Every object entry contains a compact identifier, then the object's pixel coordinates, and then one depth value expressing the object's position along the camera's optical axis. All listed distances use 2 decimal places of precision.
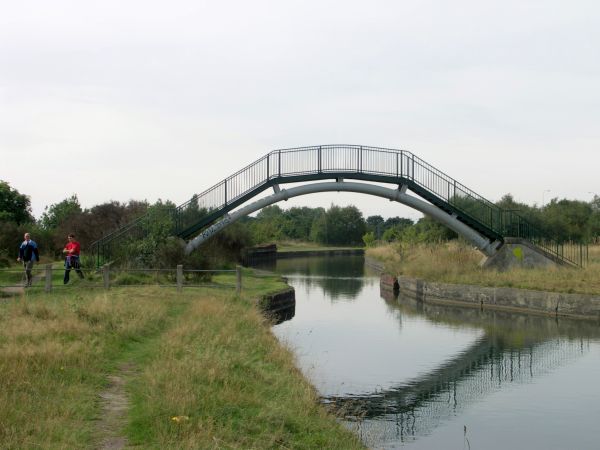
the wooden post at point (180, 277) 23.30
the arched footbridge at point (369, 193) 32.22
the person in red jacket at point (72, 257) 24.97
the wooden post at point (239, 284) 23.73
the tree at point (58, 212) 57.99
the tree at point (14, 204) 49.31
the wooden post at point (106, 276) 23.03
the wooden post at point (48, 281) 21.58
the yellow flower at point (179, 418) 8.10
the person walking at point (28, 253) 23.70
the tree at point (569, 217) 62.22
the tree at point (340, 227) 135.00
